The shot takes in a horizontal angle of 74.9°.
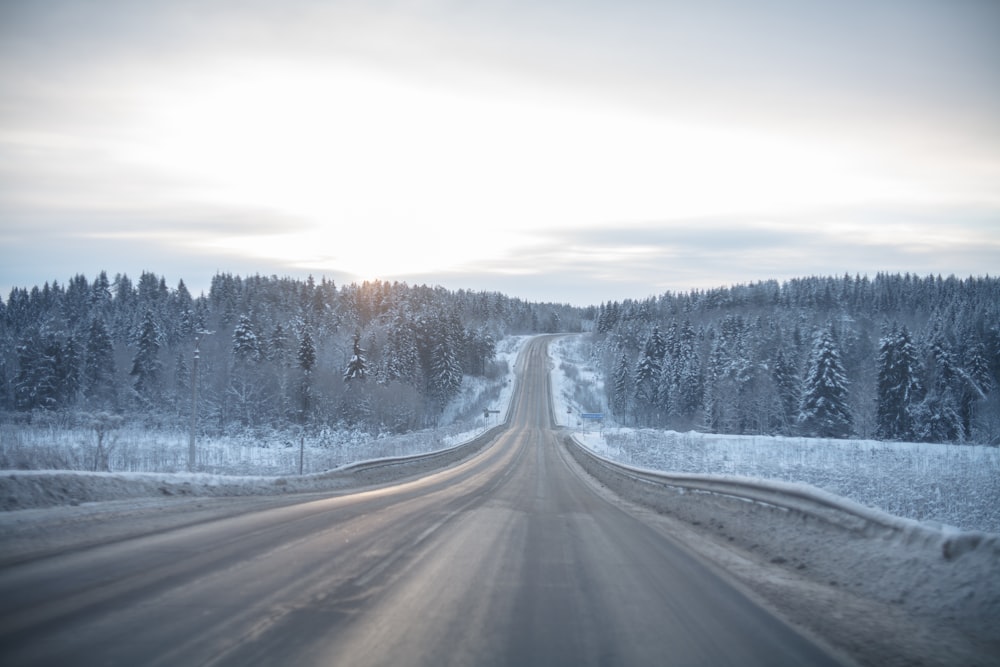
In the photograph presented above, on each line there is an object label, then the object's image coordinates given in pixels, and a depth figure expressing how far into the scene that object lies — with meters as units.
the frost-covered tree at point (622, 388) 120.75
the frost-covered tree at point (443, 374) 106.69
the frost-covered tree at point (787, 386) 80.44
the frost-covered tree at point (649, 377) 112.00
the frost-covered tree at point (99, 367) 80.25
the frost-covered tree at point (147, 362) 81.56
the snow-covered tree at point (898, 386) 61.91
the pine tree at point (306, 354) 81.69
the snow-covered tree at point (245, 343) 84.44
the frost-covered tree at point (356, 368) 83.25
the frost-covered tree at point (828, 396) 64.00
